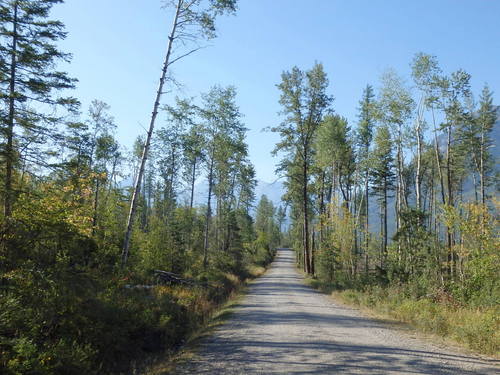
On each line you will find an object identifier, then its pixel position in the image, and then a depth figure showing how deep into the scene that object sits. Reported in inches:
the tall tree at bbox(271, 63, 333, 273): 977.5
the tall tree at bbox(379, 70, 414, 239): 850.1
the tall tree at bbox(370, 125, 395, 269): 926.4
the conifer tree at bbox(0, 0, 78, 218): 412.6
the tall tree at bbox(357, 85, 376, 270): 1151.6
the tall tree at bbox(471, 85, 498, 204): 1104.8
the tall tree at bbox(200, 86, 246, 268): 943.0
